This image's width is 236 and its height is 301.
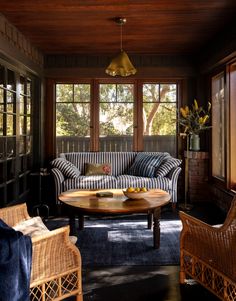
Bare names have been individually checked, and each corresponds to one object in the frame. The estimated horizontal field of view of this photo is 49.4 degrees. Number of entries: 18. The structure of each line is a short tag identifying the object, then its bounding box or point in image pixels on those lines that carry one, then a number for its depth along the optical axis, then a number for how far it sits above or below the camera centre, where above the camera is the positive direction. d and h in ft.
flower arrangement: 14.31 +1.36
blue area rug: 8.28 -3.67
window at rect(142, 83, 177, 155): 16.26 +1.84
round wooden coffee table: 8.44 -2.08
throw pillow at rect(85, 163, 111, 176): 14.54 -1.41
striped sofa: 13.10 -1.89
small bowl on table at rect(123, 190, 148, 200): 9.49 -1.89
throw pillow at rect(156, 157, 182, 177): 13.45 -1.20
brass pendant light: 10.33 +3.14
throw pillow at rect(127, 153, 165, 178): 13.95 -1.16
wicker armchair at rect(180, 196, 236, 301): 5.62 -2.68
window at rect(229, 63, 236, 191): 12.28 +0.41
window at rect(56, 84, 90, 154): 16.24 +2.11
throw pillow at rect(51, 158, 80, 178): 13.40 -1.23
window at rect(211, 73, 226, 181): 13.52 +0.92
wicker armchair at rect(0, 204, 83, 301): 5.41 -2.69
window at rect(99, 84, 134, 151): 16.27 +2.55
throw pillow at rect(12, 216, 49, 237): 5.88 -1.97
